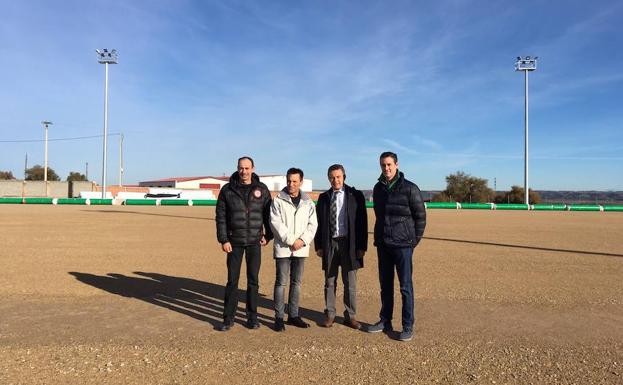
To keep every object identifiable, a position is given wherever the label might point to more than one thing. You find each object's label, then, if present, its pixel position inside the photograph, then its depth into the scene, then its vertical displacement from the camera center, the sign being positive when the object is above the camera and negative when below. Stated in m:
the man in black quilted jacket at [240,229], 4.65 -0.31
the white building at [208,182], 80.69 +3.75
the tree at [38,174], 83.00 +4.94
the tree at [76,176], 90.25 +5.02
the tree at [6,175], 84.05 +4.77
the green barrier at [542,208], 40.21 -0.34
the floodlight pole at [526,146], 42.00 +5.85
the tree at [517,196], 56.78 +1.12
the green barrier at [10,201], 38.94 -0.22
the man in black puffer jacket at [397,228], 4.41 -0.27
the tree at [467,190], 64.38 +2.12
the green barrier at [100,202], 38.03 -0.23
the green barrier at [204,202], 40.56 -0.13
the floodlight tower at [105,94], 40.47 +10.42
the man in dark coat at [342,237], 4.73 -0.40
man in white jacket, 4.64 -0.38
